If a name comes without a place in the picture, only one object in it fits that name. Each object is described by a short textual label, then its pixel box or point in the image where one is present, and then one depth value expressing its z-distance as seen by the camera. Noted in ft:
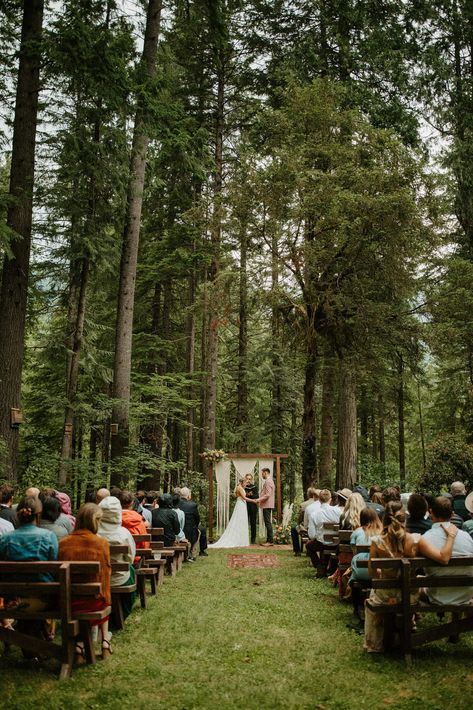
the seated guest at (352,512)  26.03
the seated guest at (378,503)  27.12
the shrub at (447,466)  48.37
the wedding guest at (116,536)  19.38
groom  49.60
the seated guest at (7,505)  21.38
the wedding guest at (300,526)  38.20
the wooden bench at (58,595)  14.90
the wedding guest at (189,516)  37.91
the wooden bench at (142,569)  23.25
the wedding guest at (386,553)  17.07
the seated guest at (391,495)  25.16
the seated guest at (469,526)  21.35
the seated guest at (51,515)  18.99
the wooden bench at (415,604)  16.33
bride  49.57
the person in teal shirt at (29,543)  15.79
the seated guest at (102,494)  23.80
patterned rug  36.01
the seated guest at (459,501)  28.68
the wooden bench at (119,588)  19.13
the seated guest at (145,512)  30.99
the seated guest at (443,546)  16.79
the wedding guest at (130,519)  23.95
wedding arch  54.03
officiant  51.33
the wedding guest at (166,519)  32.94
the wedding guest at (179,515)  34.71
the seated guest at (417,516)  20.62
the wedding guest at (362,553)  20.52
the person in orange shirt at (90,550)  16.10
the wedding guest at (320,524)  31.70
